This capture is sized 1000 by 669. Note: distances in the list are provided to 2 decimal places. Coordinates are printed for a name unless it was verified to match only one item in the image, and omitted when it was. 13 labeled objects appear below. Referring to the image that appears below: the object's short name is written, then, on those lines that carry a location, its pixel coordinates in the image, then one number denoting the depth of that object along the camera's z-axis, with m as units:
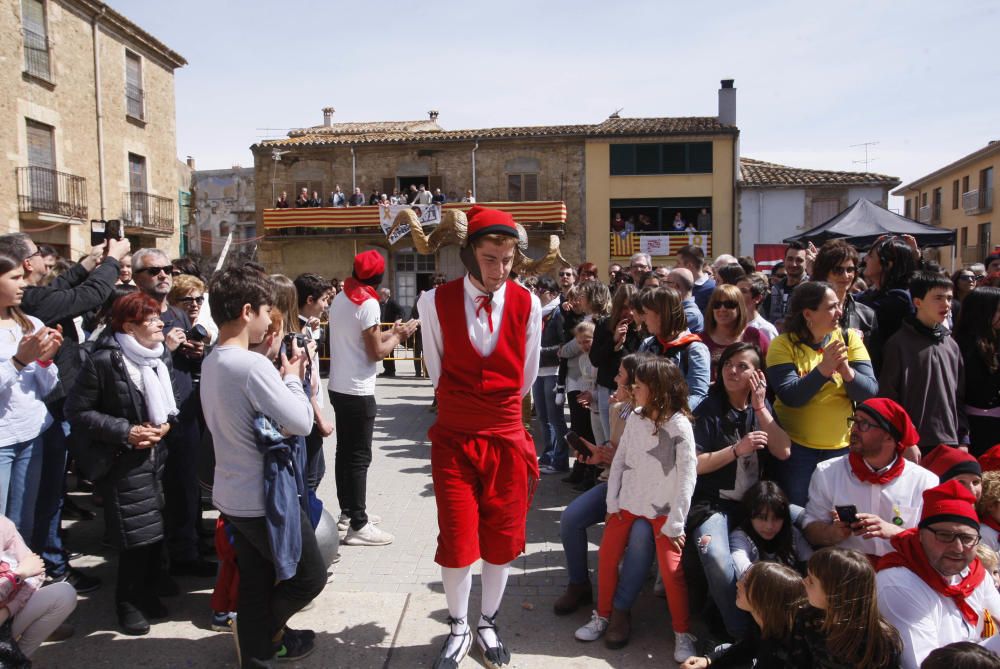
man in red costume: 3.12
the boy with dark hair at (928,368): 3.83
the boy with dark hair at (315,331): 4.18
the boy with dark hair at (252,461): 2.84
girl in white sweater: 3.29
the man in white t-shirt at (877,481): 3.05
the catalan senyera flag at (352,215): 26.17
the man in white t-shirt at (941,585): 2.55
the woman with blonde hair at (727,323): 4.47
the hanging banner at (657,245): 26.59
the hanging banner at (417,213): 25.23
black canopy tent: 9.30
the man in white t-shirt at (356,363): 4.44
